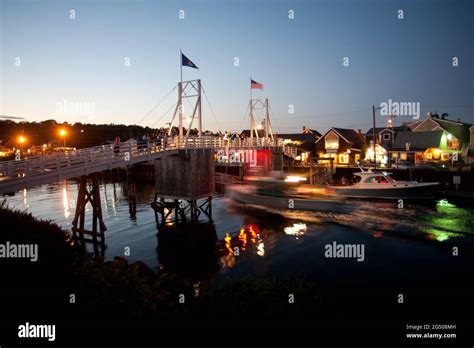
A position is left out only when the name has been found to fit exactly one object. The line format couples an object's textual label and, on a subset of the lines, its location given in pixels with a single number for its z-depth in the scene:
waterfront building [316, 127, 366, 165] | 66.31
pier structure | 28.30
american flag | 47.62
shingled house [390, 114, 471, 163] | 57.34
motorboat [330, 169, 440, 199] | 37.44
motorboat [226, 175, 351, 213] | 35.28
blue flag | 28.34
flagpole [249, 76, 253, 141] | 54.09
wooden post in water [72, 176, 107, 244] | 24.44
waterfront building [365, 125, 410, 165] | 62.16
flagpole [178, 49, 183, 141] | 29.66
